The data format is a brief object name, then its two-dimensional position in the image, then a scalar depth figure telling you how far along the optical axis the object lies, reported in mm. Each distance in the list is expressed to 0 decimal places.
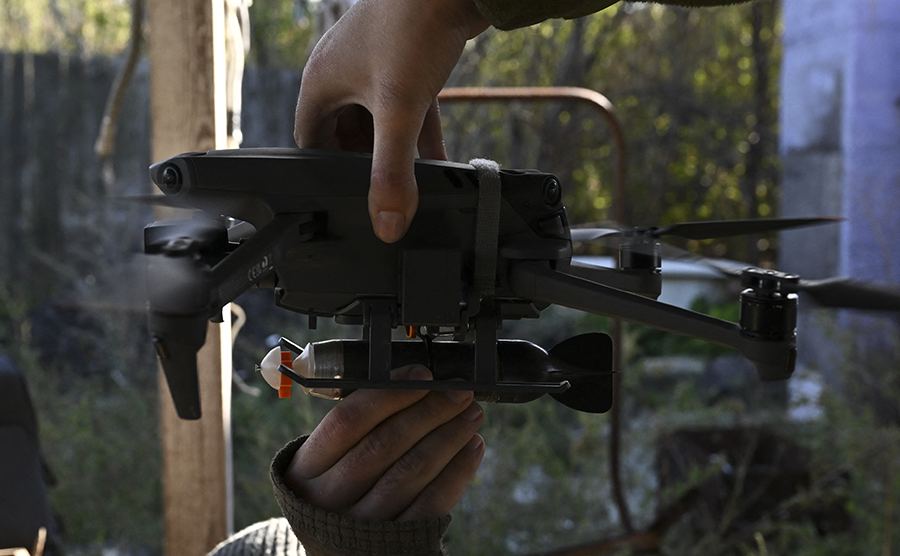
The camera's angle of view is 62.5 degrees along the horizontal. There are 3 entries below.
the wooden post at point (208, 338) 1057
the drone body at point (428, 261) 497
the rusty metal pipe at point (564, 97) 1370
